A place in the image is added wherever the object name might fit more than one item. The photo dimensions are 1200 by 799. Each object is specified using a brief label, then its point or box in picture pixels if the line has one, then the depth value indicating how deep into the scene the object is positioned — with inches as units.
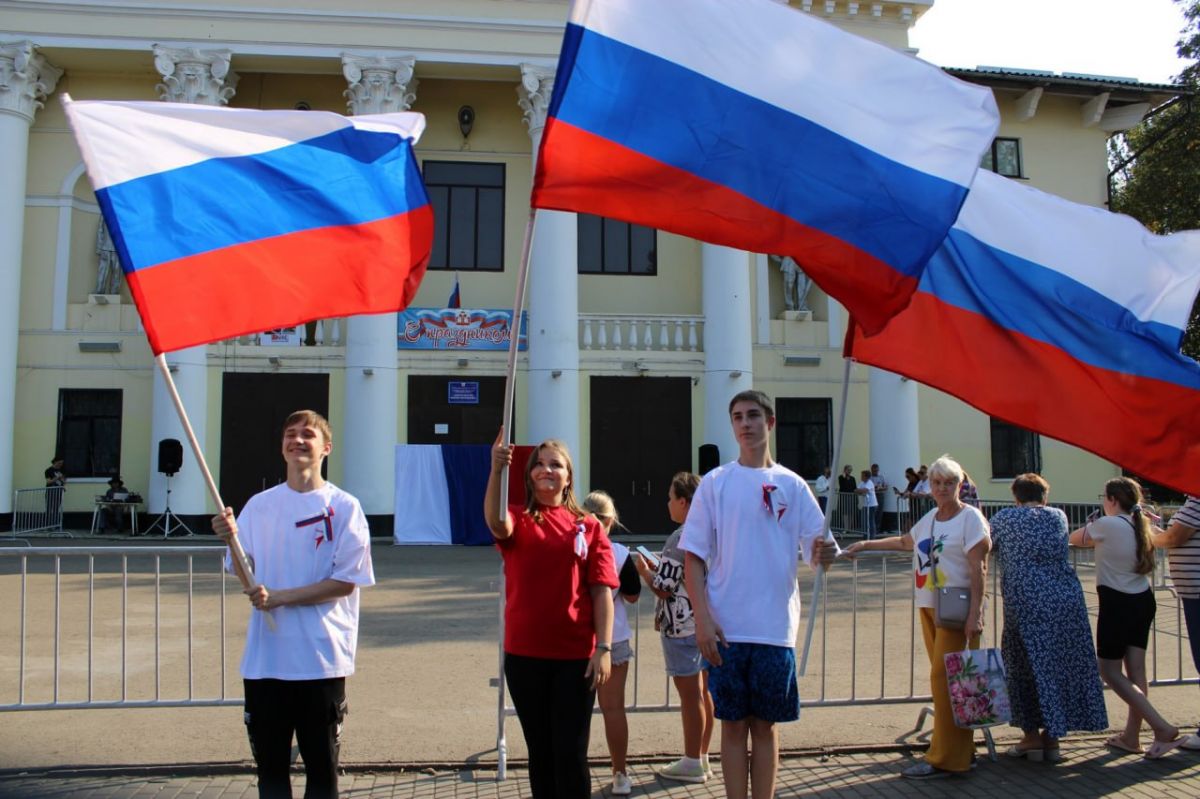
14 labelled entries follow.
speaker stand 890.1
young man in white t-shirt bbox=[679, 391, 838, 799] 168.6
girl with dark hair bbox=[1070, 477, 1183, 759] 246.1
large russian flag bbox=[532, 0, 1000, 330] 170.1
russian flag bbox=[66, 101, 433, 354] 169.5
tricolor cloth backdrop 772.6
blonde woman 224.4
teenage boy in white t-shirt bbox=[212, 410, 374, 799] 159.5
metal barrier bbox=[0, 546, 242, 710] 273.7
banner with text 966.4
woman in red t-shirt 163.9
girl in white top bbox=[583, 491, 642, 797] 205.0
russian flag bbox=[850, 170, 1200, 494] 187.8
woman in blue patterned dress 234.1
